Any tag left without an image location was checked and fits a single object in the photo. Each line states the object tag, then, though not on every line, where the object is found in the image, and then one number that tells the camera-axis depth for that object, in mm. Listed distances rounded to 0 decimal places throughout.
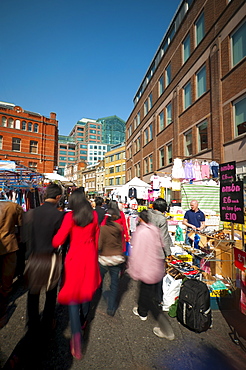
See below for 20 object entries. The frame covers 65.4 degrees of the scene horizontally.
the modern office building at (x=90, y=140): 98312
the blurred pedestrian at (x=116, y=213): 3703
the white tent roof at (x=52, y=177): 10835
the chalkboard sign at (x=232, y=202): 4090
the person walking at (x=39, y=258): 2516
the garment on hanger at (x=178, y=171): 10188
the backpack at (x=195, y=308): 3047
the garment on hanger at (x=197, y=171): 10305
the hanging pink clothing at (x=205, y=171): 10227
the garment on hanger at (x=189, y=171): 10266
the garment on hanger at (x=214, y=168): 10166
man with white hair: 6285
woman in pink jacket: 2918
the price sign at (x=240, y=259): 3083
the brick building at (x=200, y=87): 10148
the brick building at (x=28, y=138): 28484
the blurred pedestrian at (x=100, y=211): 5257
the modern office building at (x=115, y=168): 46219
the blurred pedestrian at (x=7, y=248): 3357
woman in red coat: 2445
